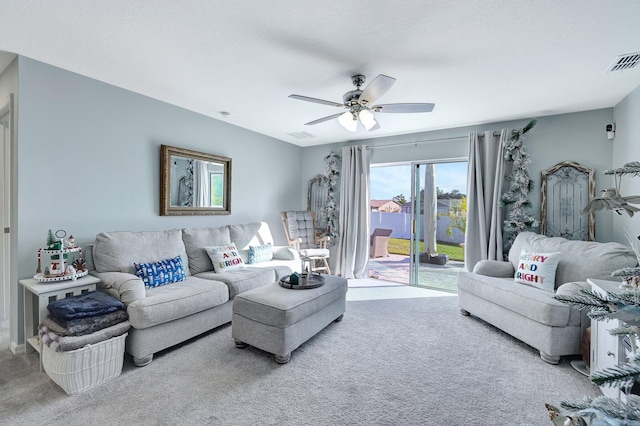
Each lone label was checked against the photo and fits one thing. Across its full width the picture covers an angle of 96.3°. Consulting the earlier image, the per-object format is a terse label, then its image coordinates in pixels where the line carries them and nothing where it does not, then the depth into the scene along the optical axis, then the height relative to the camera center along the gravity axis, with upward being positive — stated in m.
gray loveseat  2.37 -0.79
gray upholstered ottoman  2.34 -0.93
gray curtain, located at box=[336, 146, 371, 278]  5.05 -0.06
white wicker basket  1.94 -1.10
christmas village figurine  2.32 -0.47
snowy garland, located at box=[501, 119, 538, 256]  3.73 +0.28
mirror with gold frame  3.46 +0.35
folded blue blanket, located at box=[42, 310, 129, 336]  1.98 -0.84
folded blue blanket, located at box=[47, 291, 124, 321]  2.01 -0.72
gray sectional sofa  2.30 -0.75
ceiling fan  2.42 +0.96
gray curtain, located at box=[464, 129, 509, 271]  3.91 +0.20
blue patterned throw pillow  2.75 -0.63
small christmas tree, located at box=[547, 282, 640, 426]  0.66 -0.38
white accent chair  4.83 -0.48
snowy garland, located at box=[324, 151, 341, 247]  5.29 +0.19
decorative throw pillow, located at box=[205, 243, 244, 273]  3.41 -0.59
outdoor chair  5.37 -0.60
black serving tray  2.78 -0.74
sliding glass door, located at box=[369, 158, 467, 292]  4.48 -0.06
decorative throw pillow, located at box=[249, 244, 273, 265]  3.96 -0.62
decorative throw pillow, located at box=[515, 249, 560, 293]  2.86 -0.60
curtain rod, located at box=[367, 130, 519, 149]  3.93 +1.11
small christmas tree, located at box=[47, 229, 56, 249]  2.38 -0.28
